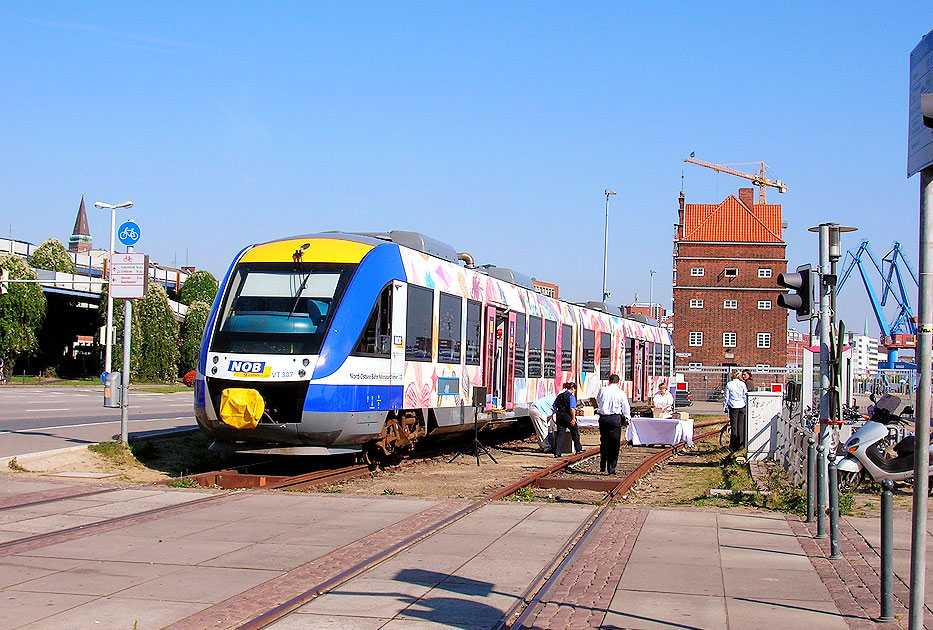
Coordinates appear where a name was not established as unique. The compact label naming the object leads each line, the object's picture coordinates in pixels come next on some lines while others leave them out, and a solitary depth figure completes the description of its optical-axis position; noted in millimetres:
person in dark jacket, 20266
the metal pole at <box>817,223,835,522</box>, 9594
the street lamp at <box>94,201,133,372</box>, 40000
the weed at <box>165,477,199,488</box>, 13703
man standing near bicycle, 21938
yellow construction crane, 129125
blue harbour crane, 100019
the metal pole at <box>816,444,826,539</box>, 10118
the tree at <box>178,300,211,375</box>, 70750
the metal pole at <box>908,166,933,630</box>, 5379
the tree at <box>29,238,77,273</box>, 69562
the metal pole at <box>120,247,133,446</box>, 17438
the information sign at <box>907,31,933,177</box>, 5418
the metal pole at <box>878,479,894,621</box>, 6773
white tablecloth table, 23203
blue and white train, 14156
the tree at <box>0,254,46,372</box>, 59625
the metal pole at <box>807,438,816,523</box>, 11055
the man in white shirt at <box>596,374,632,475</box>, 16406
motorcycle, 14078
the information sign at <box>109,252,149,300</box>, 17969
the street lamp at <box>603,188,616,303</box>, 59562
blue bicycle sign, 19031
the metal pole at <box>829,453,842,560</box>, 9320
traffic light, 10031
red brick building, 87938
